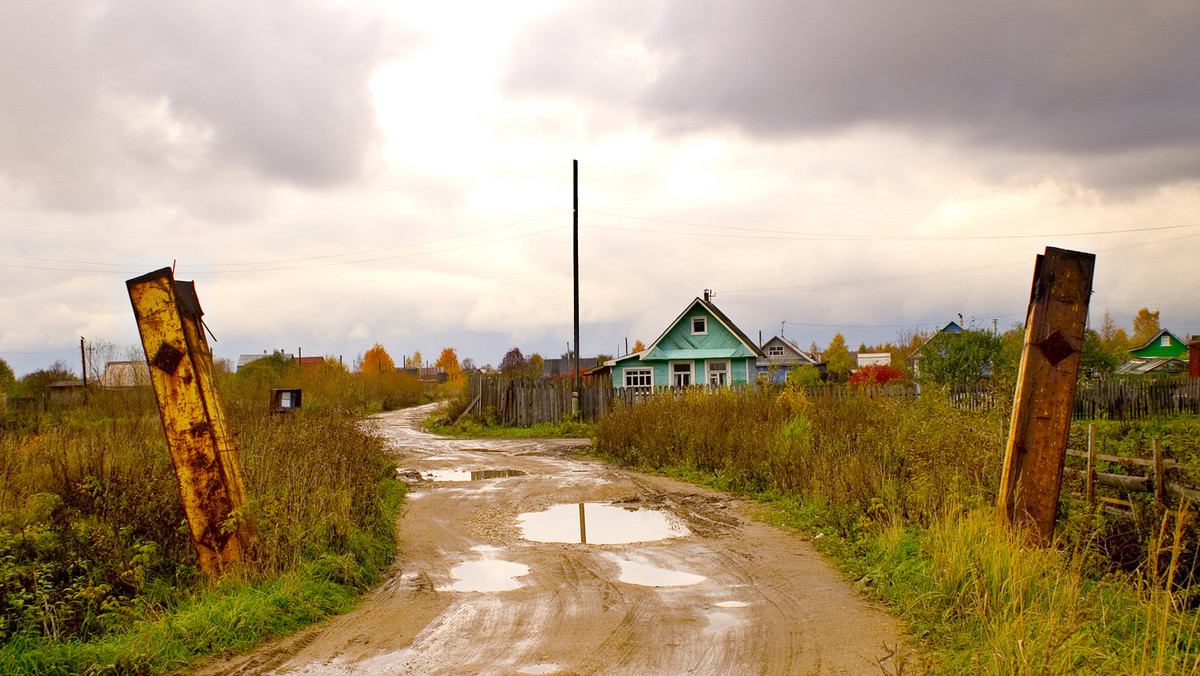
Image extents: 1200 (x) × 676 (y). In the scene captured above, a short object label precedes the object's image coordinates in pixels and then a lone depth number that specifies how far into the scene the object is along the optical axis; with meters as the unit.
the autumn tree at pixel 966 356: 39.59
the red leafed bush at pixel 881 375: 43.50
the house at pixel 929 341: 43.40
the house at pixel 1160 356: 62.19
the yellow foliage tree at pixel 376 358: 101.18
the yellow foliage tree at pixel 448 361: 140.29
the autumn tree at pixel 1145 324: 116.34
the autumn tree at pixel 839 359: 81.65
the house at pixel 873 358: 88.40
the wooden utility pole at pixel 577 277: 30.55
